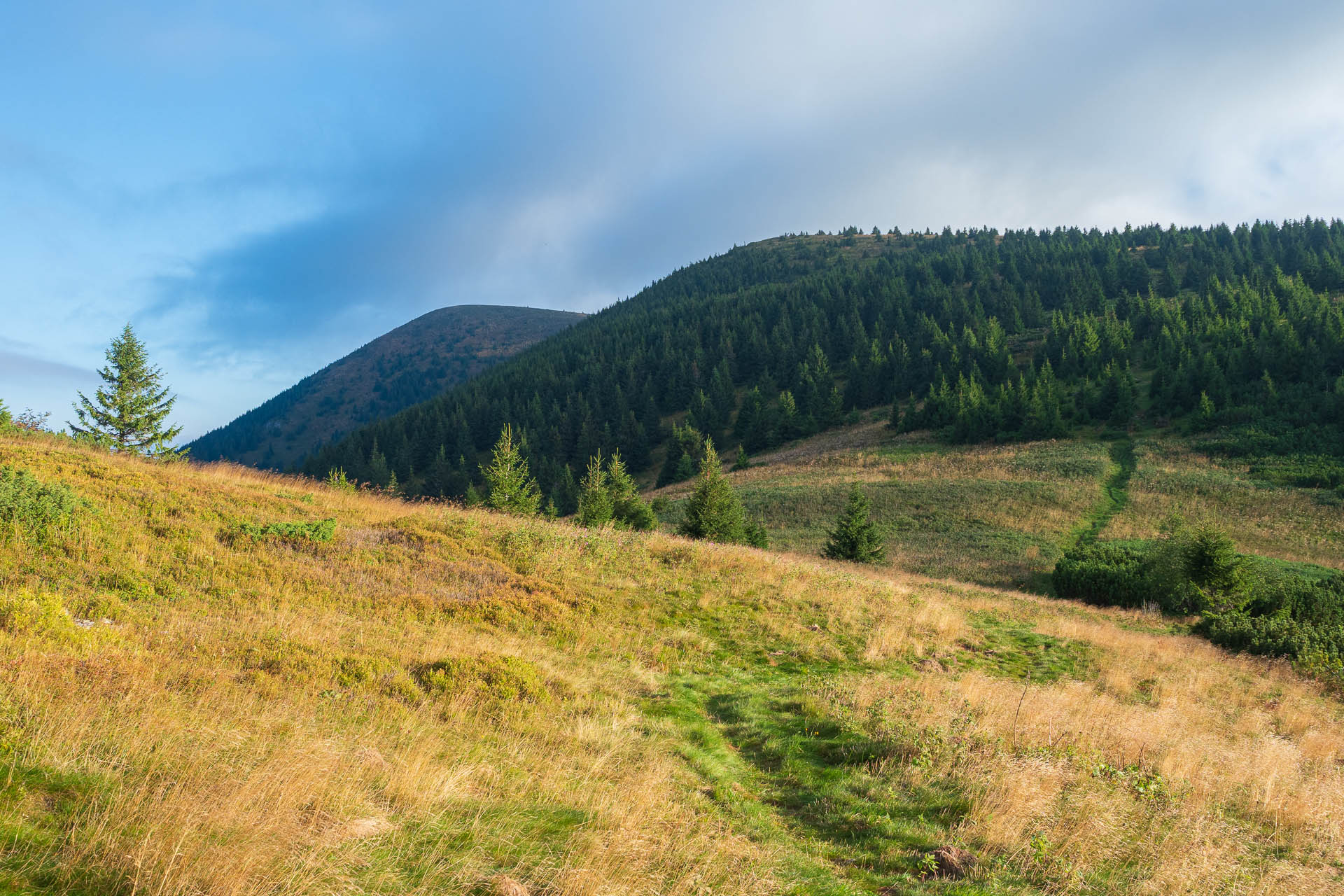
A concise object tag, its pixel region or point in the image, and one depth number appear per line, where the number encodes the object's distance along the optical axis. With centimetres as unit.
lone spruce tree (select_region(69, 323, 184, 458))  3303
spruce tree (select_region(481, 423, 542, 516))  3484
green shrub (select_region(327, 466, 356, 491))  1978
